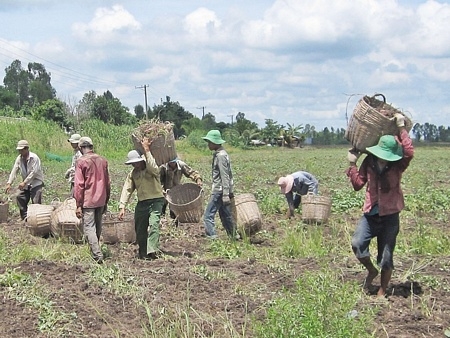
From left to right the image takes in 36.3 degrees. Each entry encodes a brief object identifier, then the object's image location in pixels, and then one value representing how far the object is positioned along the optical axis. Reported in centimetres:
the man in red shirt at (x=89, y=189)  883
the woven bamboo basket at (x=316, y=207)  1145
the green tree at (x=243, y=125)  7343
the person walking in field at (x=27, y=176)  1182
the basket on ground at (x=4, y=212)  1227
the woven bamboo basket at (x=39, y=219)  1055
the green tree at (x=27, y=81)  9800
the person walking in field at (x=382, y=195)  639
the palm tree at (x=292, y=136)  7188
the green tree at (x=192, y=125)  6240
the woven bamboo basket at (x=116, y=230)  991
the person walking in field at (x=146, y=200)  887
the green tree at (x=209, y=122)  7000
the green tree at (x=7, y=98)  8325
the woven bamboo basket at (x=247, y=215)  1016
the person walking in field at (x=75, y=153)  1148
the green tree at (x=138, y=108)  8504
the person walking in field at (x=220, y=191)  988
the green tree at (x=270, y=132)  7519
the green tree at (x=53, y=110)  5156
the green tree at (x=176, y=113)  7106
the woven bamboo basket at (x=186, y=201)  1134
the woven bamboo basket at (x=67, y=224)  993
